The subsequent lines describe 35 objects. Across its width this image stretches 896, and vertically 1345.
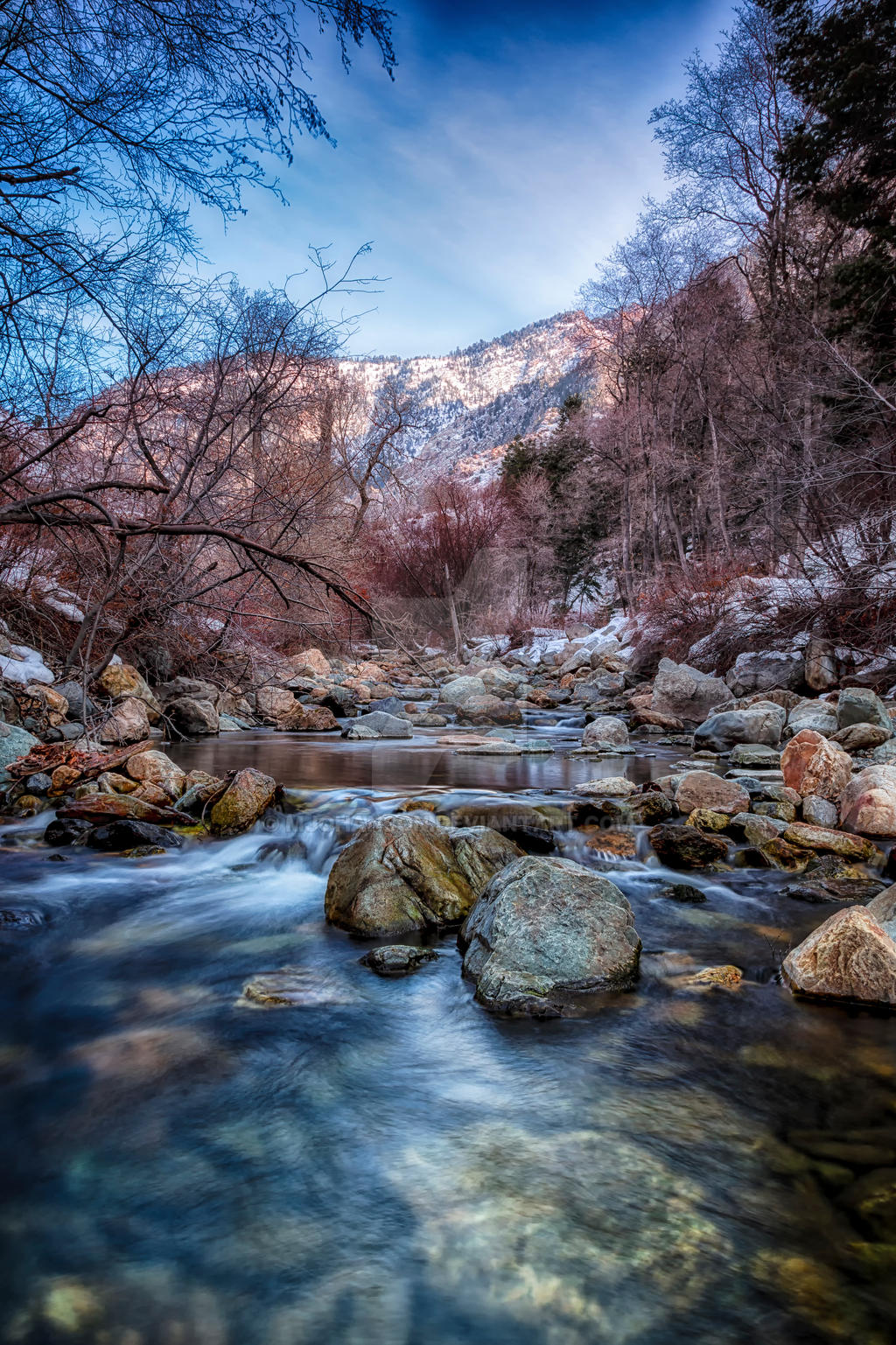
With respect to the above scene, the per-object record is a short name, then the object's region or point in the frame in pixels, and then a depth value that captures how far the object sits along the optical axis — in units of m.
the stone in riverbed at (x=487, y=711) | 11.91
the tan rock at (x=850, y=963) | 2.73
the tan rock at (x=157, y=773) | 5.79
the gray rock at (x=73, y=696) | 7.37
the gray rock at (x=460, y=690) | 13.79
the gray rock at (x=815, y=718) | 7.67
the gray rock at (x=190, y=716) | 9.44
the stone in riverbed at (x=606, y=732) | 9.04
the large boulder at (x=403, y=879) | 3.61
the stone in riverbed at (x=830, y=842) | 4.38
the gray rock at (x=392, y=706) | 11.82
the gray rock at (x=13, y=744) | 5.94
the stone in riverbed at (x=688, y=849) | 4.53
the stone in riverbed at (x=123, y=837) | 4.86
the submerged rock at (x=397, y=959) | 3.17
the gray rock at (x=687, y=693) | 10.90
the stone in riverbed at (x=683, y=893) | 4.07
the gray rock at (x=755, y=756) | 7.20
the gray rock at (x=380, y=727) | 9.97
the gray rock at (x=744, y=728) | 8.18
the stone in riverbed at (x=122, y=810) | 5.13
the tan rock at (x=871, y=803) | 4.67
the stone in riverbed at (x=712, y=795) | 5.29
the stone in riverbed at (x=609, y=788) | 5.86
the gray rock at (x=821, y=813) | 4.98
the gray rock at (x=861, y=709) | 7.01
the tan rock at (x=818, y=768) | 5.38
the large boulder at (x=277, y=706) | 11.05
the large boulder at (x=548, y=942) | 2.89
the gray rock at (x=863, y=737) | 6.78
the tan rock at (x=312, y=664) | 14.81
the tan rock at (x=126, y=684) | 8.41
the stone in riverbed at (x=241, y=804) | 5.19
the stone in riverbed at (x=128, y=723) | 7.53
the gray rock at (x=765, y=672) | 10.35
